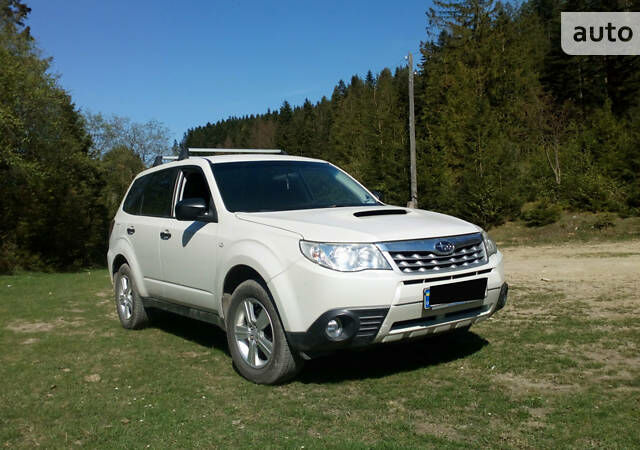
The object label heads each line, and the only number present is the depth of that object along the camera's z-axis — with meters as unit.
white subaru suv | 4.26
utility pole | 25.59
